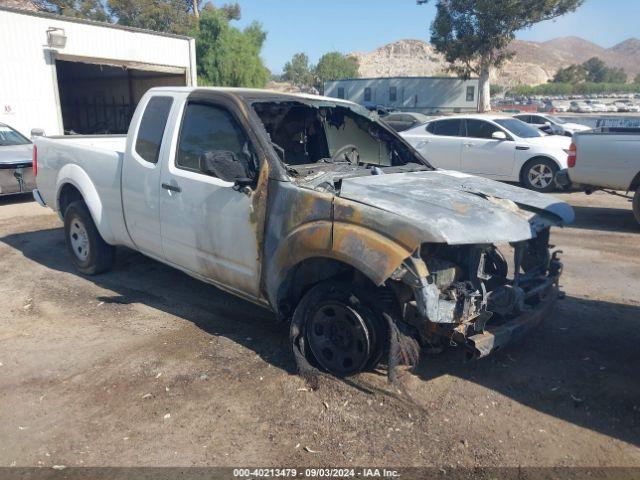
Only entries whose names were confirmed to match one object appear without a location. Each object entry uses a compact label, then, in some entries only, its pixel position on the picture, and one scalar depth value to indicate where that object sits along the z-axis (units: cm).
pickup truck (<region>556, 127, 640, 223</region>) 852
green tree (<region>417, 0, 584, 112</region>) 3709
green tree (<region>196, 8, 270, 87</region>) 3706
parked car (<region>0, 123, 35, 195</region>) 1038
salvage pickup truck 342
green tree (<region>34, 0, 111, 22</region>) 4522
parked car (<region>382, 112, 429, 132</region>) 2095
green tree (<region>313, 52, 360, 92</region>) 9738
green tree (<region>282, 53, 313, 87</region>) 10475
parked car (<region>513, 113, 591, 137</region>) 1792
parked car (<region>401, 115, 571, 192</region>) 1184
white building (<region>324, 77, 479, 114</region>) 4600
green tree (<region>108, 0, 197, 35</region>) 4569
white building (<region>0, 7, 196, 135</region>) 1495
